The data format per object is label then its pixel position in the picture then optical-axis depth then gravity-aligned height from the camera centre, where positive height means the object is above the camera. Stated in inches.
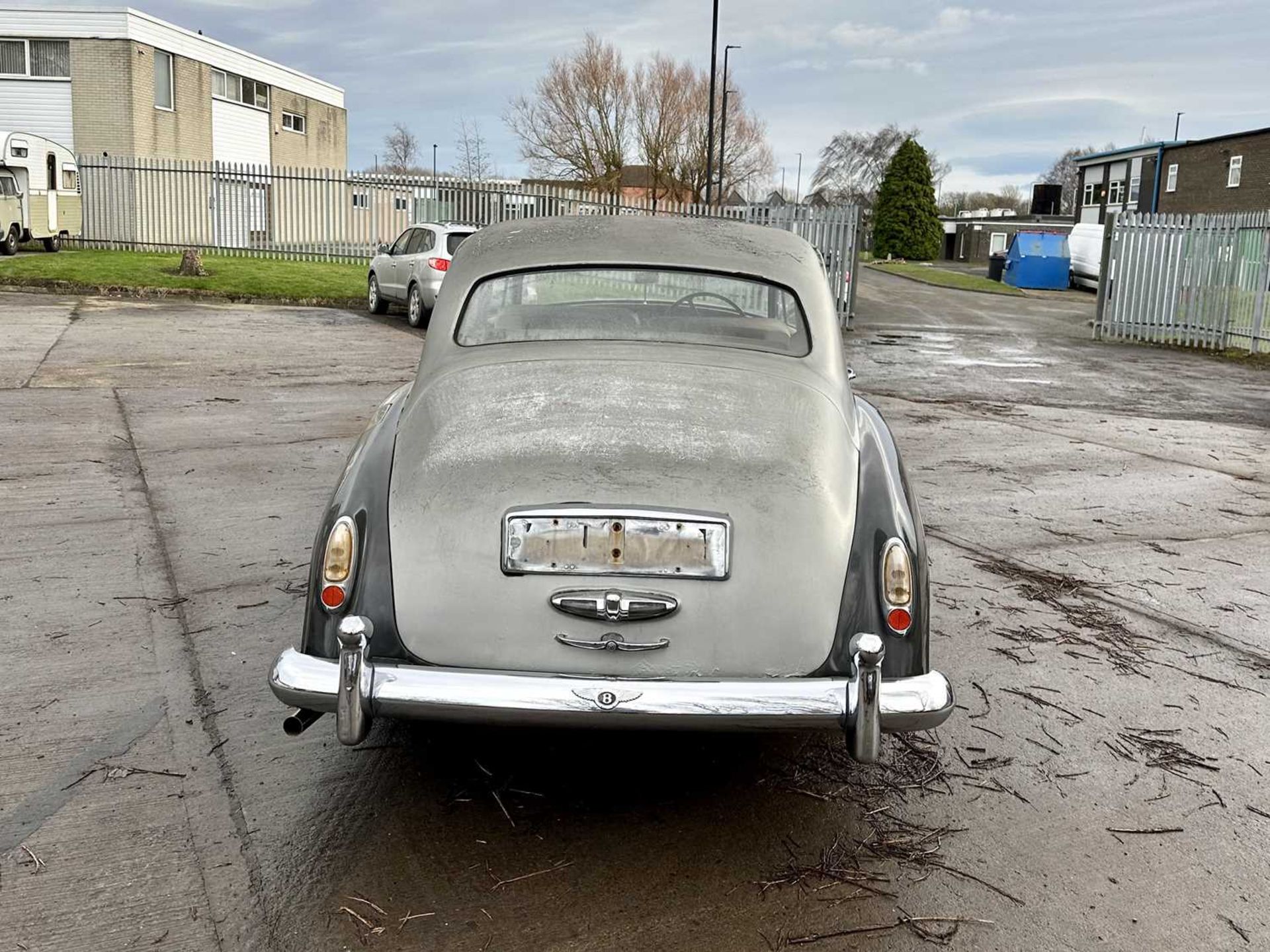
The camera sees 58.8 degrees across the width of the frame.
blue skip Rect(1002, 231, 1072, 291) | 1583.4 +26.4
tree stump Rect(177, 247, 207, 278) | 871.1 -14.1
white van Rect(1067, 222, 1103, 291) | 1560.0 +41.8
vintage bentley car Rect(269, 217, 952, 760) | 114.1 -32.8
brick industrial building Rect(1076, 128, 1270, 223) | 1797.5 +196.0
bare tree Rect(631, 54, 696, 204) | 2026.3 +256.5
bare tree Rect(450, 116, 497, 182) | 2293.3 +179.7
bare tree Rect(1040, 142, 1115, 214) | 4183.1 +407.7
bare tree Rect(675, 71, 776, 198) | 2047.2 +236.3
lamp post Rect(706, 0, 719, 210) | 1249.4 +228.1
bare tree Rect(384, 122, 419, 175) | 3865.7 +360.8
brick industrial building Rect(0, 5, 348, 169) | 1408.7 +206.3
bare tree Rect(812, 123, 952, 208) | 3592.5 +355.9
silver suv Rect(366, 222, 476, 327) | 676.7 -7.3
